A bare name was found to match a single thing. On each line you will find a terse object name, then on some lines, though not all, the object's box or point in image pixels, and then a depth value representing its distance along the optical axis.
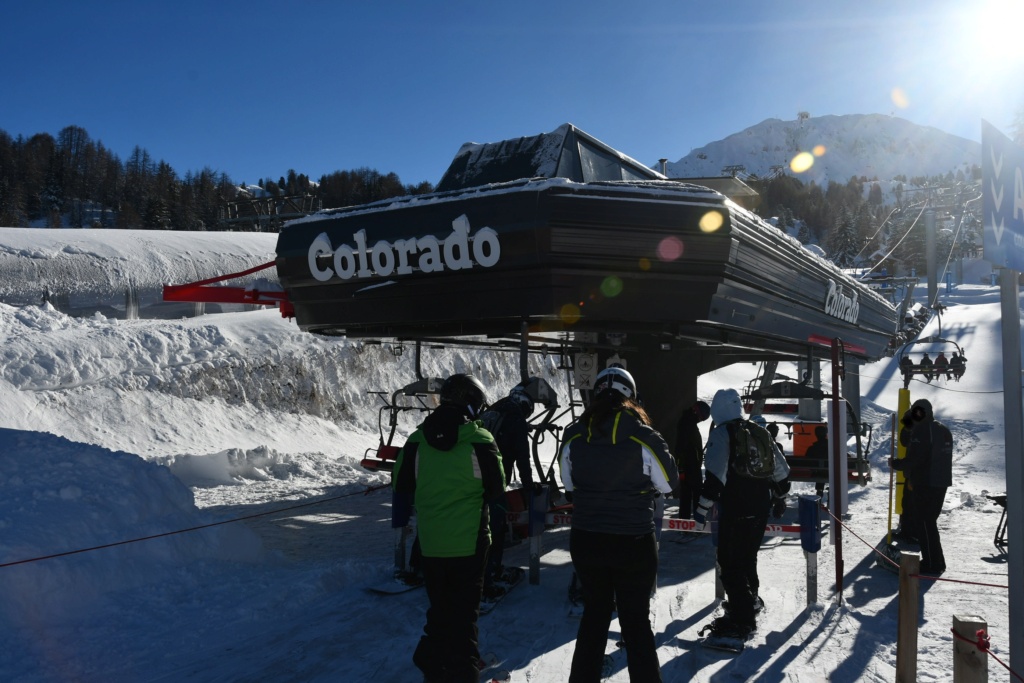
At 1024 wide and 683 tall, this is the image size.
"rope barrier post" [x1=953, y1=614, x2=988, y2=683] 2.81
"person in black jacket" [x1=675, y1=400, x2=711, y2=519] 7.75
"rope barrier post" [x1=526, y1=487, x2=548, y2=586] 6.02
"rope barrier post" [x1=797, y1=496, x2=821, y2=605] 5.45
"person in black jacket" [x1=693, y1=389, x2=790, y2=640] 4.76
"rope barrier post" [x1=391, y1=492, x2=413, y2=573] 4.36
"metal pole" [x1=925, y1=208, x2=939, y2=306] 33.81
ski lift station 6.68
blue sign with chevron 2.98
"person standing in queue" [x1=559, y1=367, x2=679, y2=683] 3.51
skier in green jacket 3.77
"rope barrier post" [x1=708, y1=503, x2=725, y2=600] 5.67
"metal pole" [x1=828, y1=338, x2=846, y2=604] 5.88
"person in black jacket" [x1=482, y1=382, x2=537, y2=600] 5.84
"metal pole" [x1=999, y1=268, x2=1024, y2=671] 3.10
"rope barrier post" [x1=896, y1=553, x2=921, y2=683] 3.59
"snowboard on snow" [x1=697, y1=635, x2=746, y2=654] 4.64
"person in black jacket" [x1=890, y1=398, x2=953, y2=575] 6.39
